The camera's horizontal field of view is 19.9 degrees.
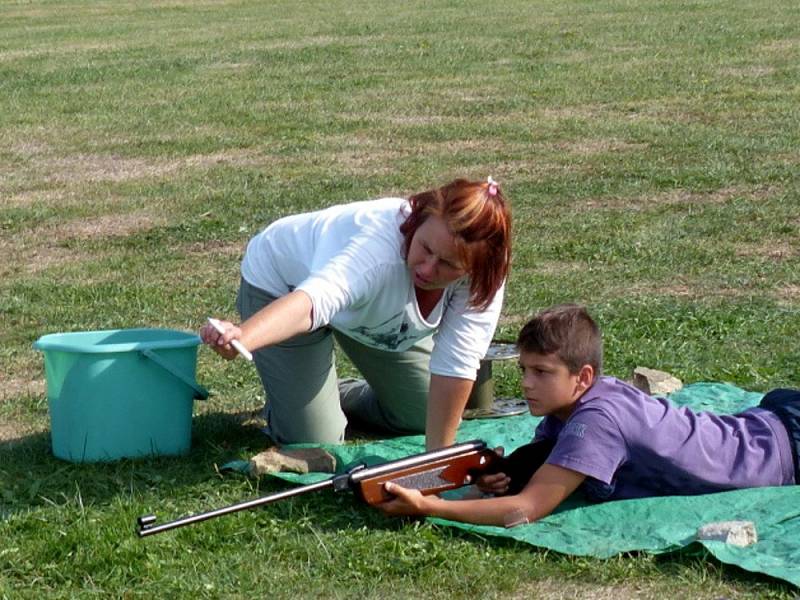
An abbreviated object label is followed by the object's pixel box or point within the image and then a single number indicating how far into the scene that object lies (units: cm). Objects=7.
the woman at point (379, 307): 688
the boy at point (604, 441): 696
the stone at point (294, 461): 789
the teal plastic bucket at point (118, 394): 806
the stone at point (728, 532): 665
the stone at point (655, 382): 915
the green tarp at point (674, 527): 659
